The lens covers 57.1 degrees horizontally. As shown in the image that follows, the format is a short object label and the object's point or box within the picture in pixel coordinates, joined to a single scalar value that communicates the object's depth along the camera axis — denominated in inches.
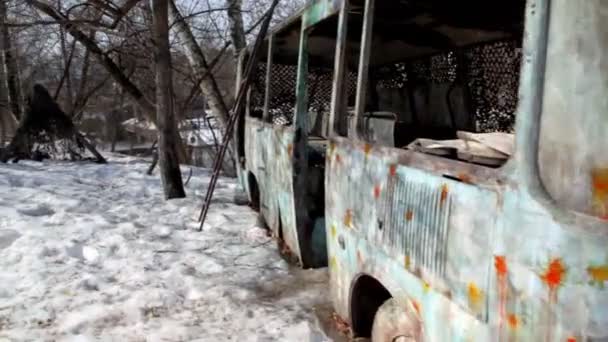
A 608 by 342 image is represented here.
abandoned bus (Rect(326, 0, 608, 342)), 54.4
